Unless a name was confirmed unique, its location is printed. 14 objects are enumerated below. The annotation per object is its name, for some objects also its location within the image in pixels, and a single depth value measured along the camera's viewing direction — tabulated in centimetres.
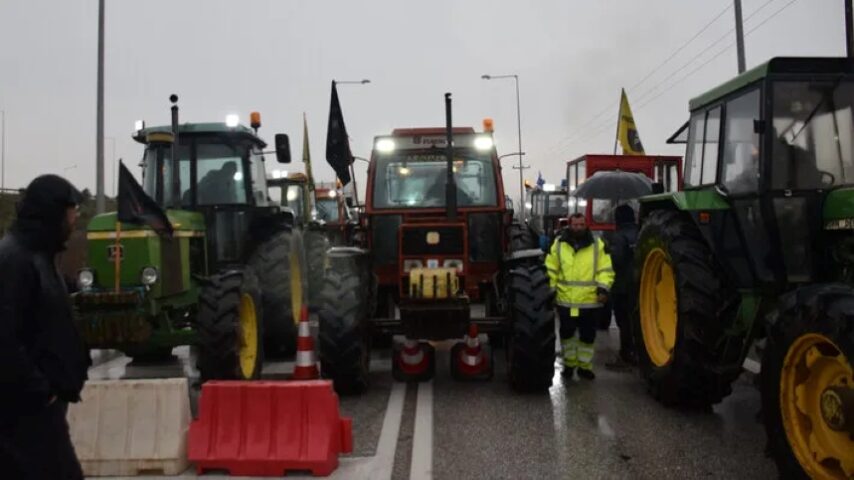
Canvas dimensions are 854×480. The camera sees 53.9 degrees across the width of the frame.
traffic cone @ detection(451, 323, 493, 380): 825
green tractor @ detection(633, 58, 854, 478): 445
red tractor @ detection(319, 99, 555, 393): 767
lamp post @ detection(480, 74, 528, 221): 4278
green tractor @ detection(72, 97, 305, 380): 743
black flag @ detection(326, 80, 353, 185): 1121
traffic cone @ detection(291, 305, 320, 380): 707
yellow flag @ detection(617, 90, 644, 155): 2325
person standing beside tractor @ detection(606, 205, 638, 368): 939
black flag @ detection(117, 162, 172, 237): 767
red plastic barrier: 549
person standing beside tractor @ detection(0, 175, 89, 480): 324
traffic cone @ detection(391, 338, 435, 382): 829
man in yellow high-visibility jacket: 846
